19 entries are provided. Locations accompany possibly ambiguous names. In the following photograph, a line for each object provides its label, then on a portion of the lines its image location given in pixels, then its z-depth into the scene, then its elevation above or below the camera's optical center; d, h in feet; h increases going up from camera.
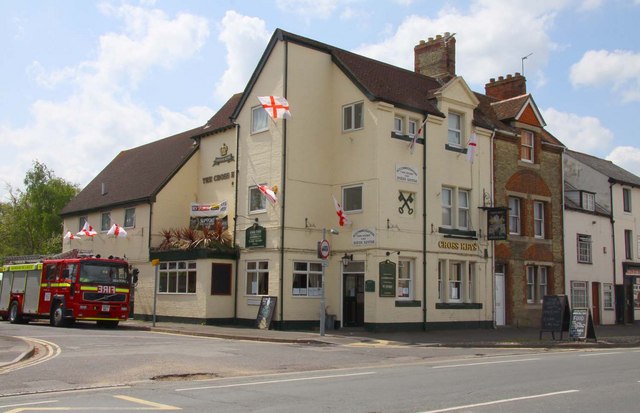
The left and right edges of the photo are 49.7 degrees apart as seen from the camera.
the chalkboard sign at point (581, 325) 75.00 -2.81
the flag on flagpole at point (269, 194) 88.43 +12.73
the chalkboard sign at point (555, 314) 76.28 -1.69
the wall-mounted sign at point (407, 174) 89.92 +15.87
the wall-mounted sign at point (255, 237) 90.58 +7.39
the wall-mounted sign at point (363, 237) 87.10 +7.34
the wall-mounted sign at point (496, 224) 97.55 +10.37
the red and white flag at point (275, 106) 86.12 +23.13
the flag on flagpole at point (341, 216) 88.53 +10.07
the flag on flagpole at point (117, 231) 110.01 +9.32
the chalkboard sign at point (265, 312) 87.61 -2.40
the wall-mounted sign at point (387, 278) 85.71 +2.11
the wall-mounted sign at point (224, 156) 102.18 +20.18
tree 191.21 +19.87
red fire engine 87.97 +0.02
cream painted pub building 88.63 +12.36
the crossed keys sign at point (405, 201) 89.92 +12.23
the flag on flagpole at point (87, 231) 120.26 +10.15
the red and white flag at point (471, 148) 96.07 +20.57
